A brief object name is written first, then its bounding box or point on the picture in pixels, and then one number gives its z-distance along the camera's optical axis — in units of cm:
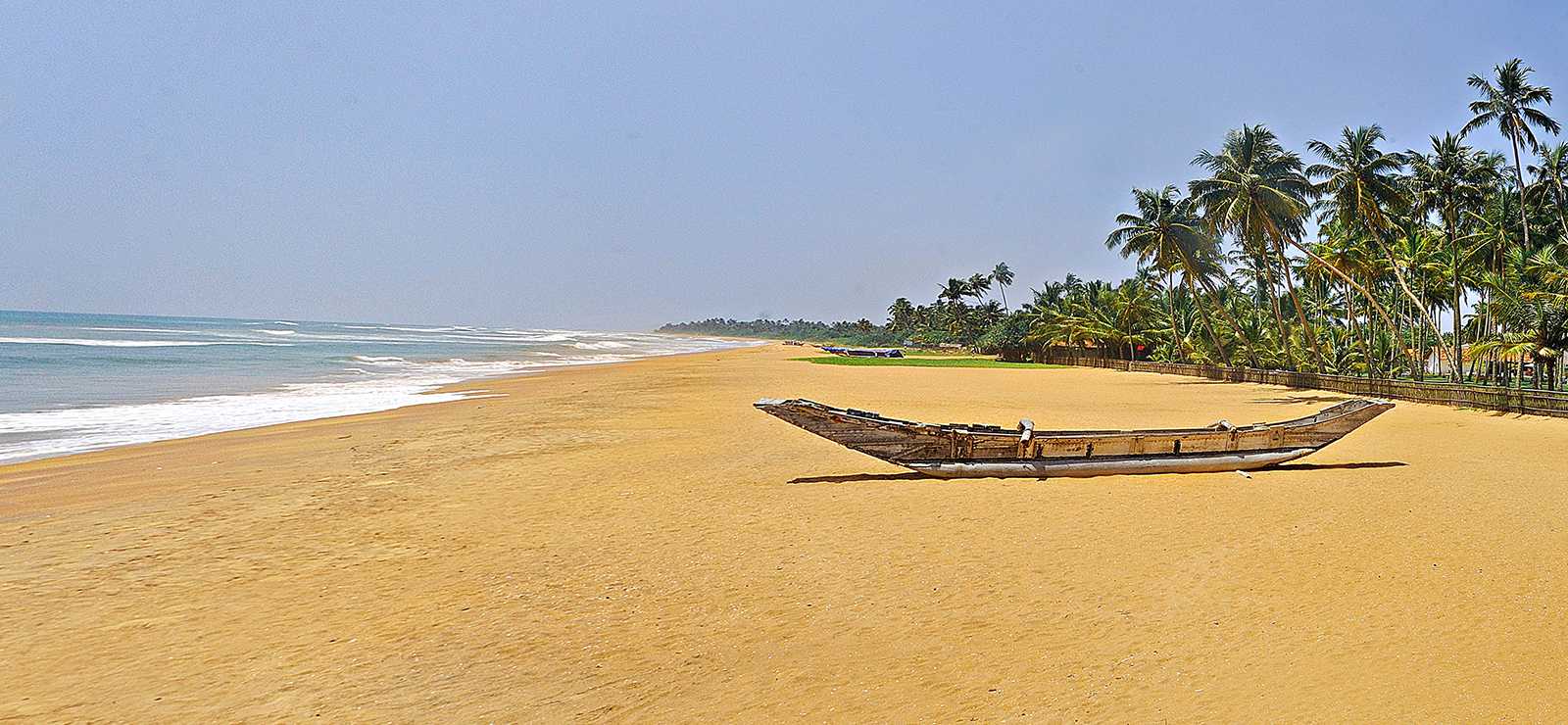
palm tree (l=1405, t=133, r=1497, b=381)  2988
